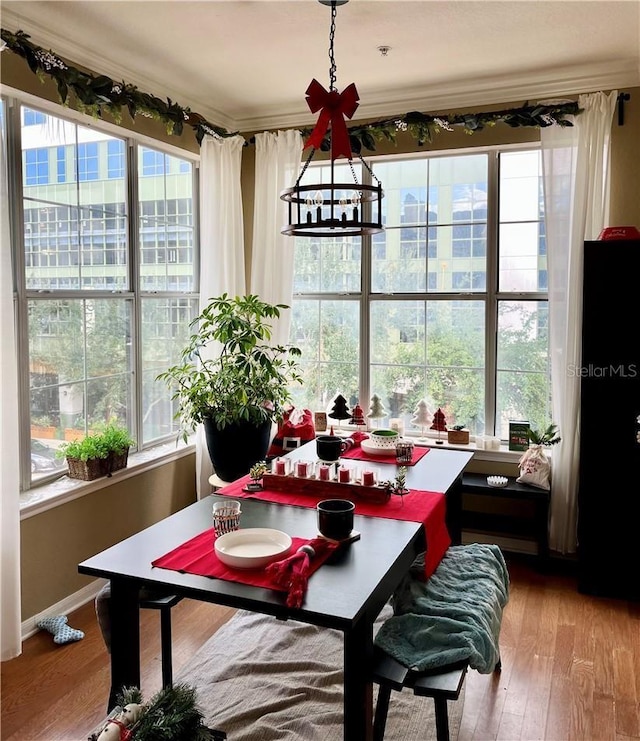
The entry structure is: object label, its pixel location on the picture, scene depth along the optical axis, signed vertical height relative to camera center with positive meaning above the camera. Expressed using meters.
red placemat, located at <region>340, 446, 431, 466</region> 2.86 -0.57
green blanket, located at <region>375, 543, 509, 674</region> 1.87 -0.90
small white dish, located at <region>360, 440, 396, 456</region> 2.93 -0.54
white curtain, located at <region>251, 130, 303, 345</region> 4.26 +0.71
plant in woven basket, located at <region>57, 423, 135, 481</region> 3.30 -0.64
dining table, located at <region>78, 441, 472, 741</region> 1.60 -0.65
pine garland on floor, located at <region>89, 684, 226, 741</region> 1.55 -0.95
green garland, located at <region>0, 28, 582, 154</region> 2.90 +1.20
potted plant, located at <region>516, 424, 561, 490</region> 3.69 -0.76
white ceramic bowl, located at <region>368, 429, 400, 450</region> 2.95 -0.50
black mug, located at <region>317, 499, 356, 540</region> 1.90 -0.56
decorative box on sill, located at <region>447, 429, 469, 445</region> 4.03 -0.67
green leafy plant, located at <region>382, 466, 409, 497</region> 2.34 -0.57
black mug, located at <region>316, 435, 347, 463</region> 2.67 -0.49
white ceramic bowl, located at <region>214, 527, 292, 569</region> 1.74 -0.62
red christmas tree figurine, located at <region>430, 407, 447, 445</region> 4.08 -0.58
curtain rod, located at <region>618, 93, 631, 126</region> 3.49 +1.22
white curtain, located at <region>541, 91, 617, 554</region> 3.52 +0.48
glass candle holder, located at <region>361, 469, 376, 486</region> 2.36 -0.54
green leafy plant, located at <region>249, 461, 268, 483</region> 2.50 -0.55
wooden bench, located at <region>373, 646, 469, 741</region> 1.75 -0.95
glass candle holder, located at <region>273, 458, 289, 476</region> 2.49 -0.53
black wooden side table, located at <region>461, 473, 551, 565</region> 3.65 -1.12
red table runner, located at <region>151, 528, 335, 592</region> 1.69 -0.64
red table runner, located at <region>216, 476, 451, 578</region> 2.17 -0.62
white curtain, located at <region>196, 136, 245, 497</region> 4.20 +0.69
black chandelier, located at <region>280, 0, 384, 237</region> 2.13 +0.63
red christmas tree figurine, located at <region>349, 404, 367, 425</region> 4.09 -0.54
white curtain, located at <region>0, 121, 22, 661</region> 2.67 -0.55
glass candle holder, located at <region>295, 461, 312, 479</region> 2.46 -0.53
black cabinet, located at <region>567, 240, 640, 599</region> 3.28 -0.47
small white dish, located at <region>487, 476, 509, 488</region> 3.73 -0.87
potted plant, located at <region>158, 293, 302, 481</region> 3.75 -0.36
